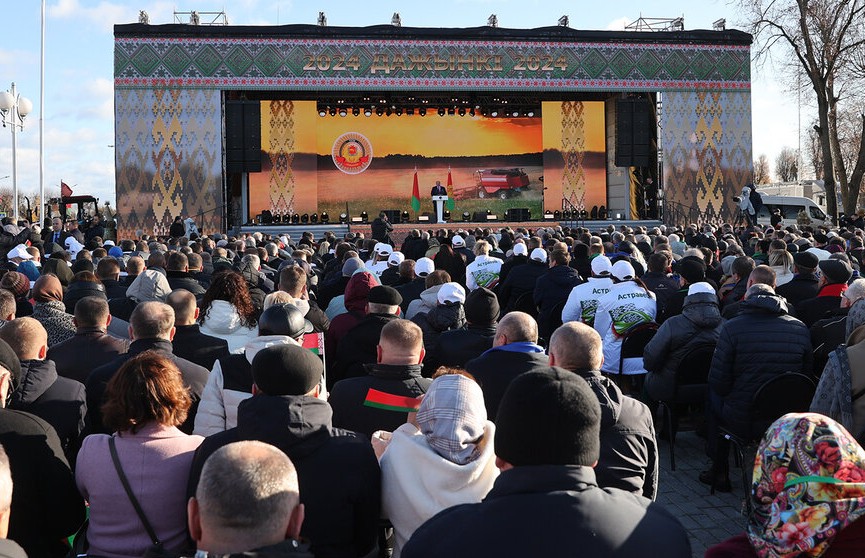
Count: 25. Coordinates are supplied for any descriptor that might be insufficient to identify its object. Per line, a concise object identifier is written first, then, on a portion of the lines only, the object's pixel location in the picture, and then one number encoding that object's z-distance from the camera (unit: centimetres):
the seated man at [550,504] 196
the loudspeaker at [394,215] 2783
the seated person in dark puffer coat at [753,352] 527
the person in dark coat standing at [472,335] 557
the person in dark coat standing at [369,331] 581
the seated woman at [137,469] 306
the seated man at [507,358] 430
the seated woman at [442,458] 287
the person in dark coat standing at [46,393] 387
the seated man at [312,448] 294
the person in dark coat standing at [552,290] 877
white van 2925
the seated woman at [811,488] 223
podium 2578
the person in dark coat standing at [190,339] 520
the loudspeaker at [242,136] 2333
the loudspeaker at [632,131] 2502
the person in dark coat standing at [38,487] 315
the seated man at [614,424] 361
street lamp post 2088
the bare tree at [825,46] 2612
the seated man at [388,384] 388
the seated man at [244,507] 200
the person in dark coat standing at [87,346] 495
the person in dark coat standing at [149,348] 423
